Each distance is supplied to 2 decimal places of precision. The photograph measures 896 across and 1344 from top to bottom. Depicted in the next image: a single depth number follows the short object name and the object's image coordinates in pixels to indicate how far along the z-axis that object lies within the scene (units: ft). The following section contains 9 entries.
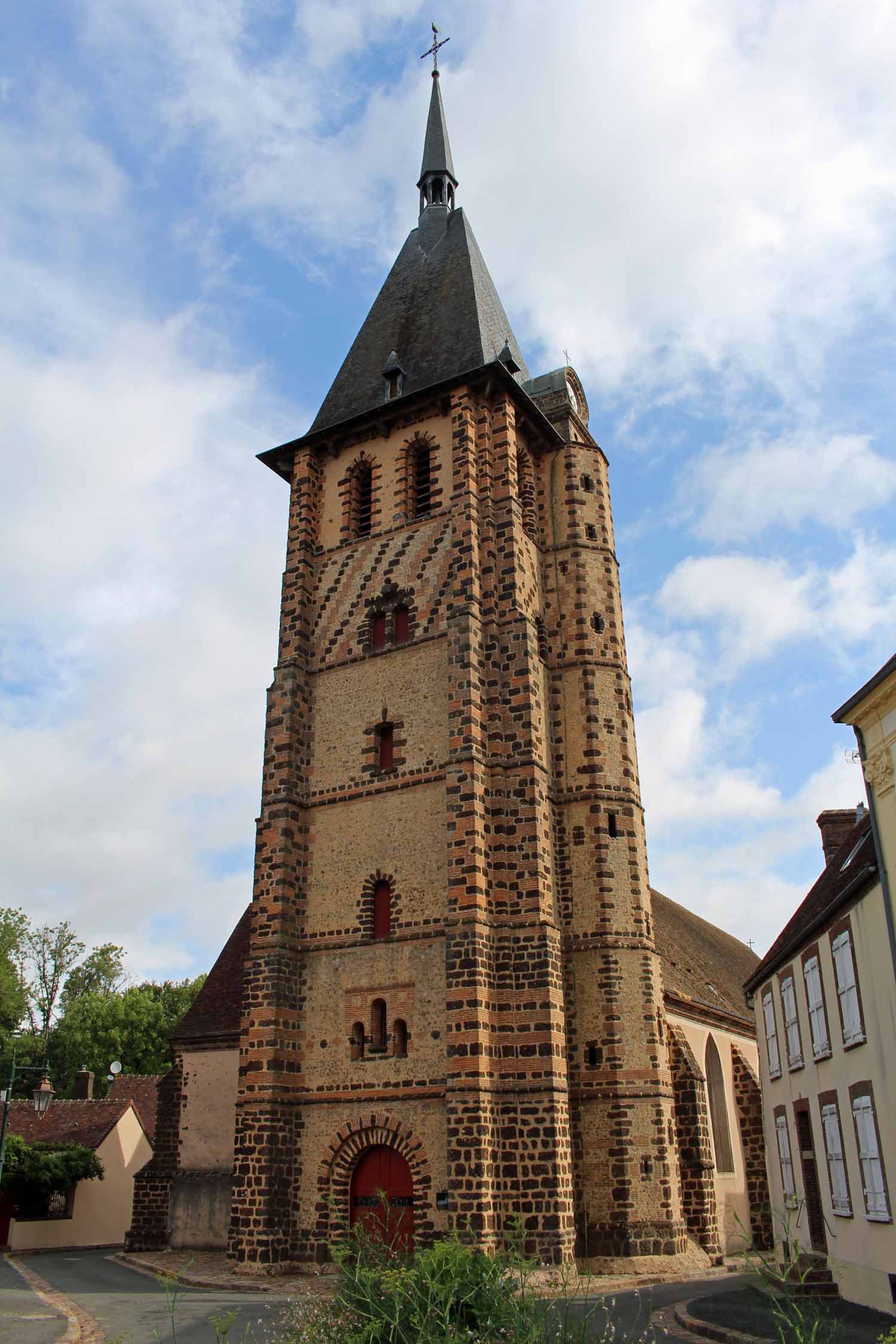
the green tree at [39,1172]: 89.76
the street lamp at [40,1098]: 69.62
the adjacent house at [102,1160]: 93.45
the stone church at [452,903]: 55.77
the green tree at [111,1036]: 140.67
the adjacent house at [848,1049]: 41.19
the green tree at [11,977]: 136.87
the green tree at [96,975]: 156.56
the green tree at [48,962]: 153.69
